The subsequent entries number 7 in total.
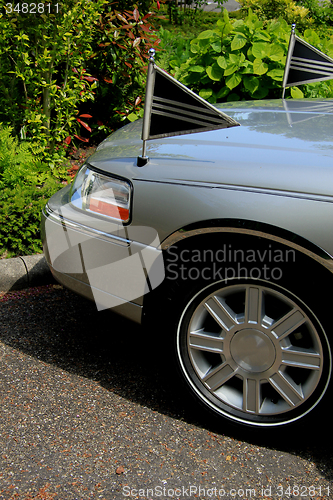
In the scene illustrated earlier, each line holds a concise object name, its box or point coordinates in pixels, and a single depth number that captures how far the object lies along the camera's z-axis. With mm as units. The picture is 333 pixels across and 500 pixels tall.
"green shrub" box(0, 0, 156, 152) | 3855
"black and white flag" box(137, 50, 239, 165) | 1928
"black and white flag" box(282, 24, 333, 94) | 2975
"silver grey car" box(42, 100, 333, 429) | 1761
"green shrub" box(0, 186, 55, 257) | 3422
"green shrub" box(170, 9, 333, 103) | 4434
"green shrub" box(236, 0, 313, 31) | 7969
